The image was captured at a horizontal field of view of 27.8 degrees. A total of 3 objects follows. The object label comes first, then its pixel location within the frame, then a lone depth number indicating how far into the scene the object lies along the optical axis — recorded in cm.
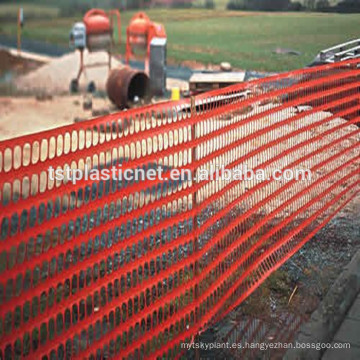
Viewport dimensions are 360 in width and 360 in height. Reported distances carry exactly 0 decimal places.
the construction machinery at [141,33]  1379
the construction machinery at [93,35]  1402
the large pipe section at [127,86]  1378
